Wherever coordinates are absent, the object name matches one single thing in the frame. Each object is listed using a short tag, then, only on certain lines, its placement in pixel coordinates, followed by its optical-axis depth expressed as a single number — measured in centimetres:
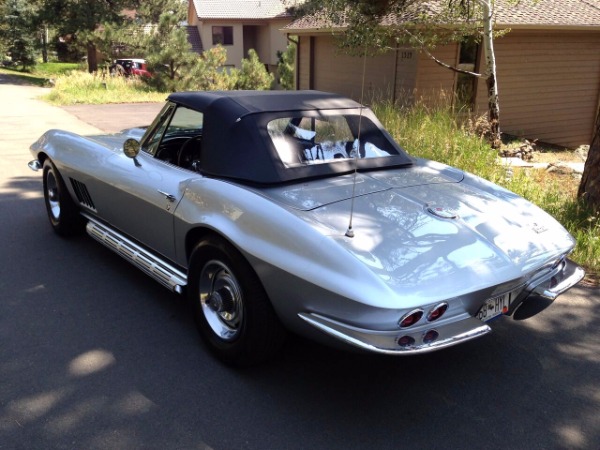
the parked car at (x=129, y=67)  2486
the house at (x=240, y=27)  3694
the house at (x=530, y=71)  1416
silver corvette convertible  258
